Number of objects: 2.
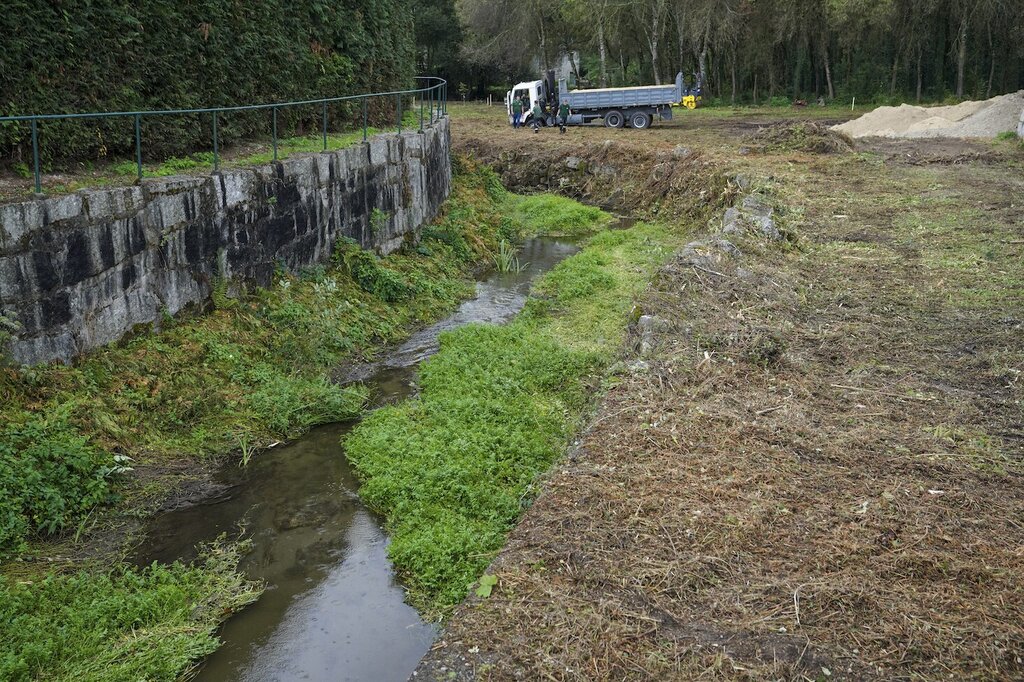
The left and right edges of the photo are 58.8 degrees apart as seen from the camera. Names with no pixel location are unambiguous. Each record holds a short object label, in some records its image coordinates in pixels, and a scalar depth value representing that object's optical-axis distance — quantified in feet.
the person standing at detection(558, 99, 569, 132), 112.98
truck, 113.50
